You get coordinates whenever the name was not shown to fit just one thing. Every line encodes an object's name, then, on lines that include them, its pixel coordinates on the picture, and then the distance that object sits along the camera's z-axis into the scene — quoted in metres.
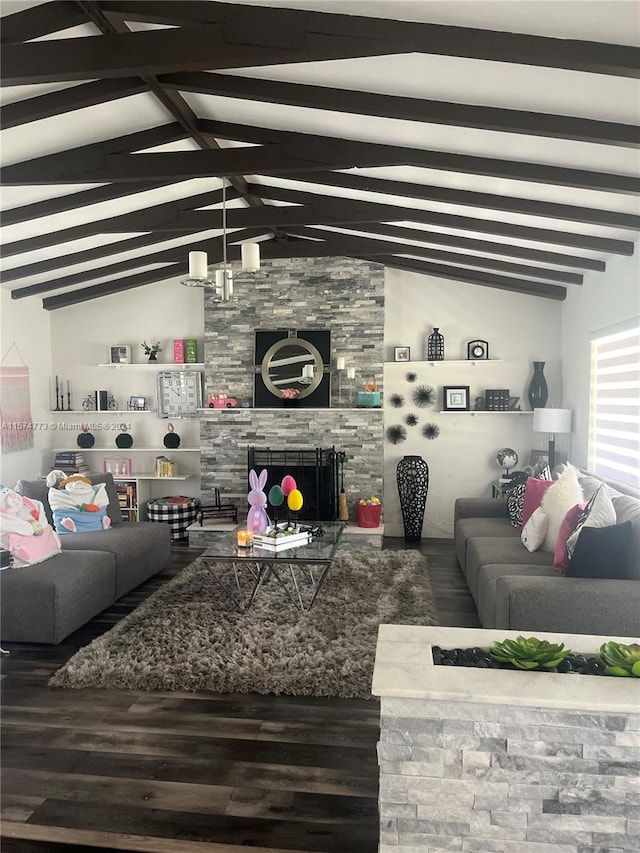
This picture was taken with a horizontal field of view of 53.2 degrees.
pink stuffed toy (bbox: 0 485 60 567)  4.20
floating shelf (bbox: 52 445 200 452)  7.36
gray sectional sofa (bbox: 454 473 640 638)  3.26
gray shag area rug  3.49
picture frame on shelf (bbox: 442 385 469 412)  6.96
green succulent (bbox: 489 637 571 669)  2.11
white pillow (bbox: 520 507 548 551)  4.35
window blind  4.66
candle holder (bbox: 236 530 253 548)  4.56
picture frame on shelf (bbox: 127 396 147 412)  7.48
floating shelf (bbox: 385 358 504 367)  6.86
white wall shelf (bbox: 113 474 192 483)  7.27
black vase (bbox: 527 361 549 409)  6.68
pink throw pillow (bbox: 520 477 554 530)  4.68
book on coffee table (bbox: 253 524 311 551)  4.50
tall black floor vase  6.75
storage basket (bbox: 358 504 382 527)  6.67
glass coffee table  4.32
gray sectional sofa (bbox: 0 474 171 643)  3.99
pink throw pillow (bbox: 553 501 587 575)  3.78
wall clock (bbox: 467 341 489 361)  6.91
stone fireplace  6.86
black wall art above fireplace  6.88
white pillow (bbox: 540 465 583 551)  4.26
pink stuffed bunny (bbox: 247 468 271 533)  4.74
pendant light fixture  4.11
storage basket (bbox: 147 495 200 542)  6.99
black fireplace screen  6.80
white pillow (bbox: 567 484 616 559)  3.62
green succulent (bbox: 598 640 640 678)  2.04
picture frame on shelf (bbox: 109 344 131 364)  7.42
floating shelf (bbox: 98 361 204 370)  7.30
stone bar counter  1.89
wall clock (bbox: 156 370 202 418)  7.39
